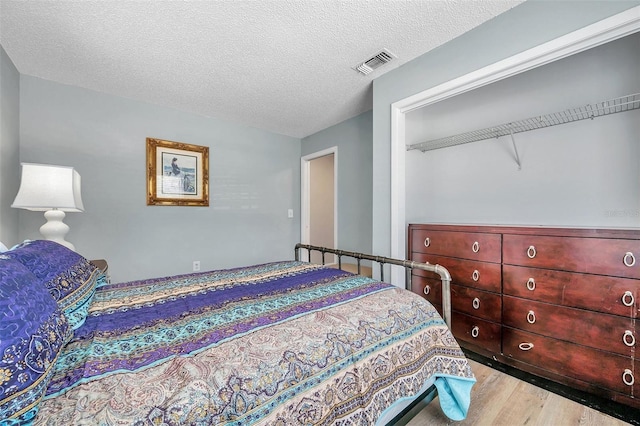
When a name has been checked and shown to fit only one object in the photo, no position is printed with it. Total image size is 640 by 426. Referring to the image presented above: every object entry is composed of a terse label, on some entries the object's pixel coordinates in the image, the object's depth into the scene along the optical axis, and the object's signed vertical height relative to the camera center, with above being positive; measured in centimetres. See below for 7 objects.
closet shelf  170 +71
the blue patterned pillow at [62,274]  97 -25
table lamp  180 +16
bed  61 -44
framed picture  302 +52
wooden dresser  141 -56
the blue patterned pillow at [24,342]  52 -30
